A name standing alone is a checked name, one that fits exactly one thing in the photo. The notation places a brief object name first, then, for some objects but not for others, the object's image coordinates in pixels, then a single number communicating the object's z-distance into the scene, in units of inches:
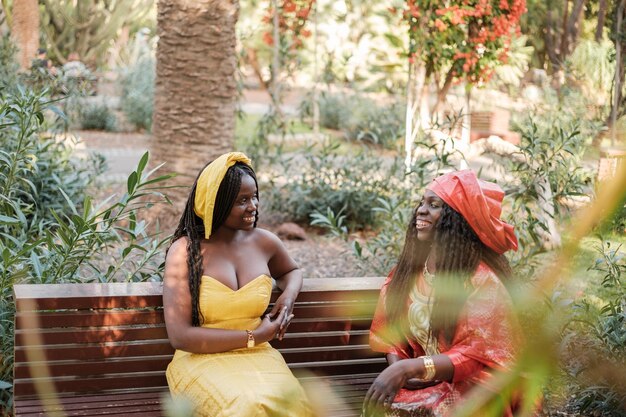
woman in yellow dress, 120.8
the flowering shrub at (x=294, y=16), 503.3
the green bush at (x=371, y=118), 524.2
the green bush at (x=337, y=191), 322.0
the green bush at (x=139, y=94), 633.6
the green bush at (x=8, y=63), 291.3
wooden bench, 125.3
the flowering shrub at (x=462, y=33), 355.9
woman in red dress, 111.7
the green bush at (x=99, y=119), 614.2
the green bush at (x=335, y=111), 667.5
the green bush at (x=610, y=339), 134.8
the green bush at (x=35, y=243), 136.3
